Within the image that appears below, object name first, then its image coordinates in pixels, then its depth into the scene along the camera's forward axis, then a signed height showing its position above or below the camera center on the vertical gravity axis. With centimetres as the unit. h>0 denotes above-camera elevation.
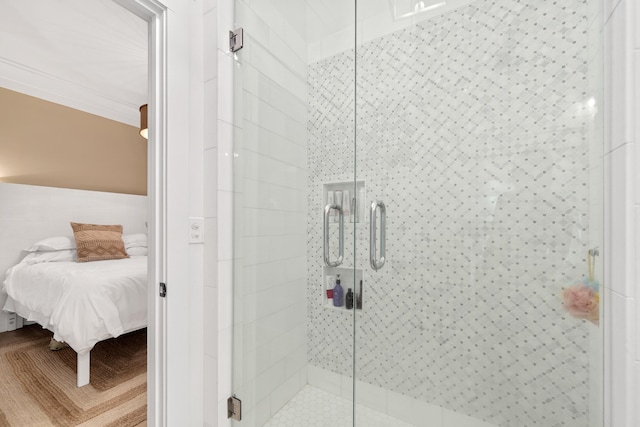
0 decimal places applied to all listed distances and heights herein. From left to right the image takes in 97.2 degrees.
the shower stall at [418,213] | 108 +0
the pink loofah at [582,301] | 93 -32
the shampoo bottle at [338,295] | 171 -50
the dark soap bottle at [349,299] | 170 -53
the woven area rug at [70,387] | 163 -120
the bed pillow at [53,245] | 303 -36
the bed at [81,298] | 192 -67
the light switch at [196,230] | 120 -8
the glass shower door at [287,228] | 131 -8
